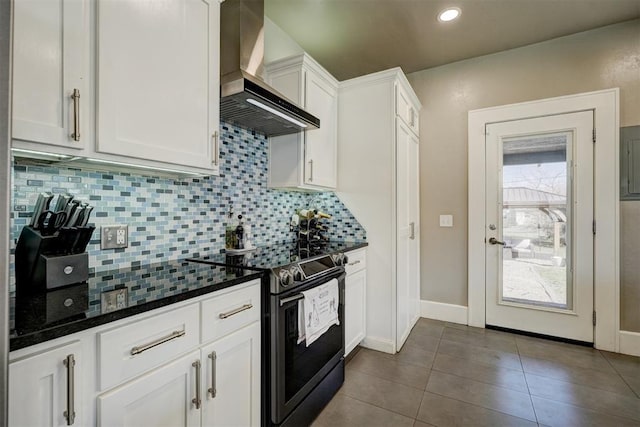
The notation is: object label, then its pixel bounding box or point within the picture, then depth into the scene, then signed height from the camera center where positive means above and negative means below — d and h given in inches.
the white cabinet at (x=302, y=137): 89.0 +24.5
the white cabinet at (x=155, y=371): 29.9 -19.8
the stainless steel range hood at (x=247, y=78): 63.2 +30.0
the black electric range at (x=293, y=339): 57.7 -26.8
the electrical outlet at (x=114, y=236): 54.3 -4.2
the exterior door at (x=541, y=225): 106.2 -4.0
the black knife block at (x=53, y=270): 36.9 -8.0
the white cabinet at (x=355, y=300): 90.4 -27.8
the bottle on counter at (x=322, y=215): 106.4 -0.3
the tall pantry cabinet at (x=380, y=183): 100.0 +11.0
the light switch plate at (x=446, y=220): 128.6 -2.6
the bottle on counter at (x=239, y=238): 81.7 -6.6
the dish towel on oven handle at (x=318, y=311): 63.4 -22.3
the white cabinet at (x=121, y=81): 37.4 +20.4
